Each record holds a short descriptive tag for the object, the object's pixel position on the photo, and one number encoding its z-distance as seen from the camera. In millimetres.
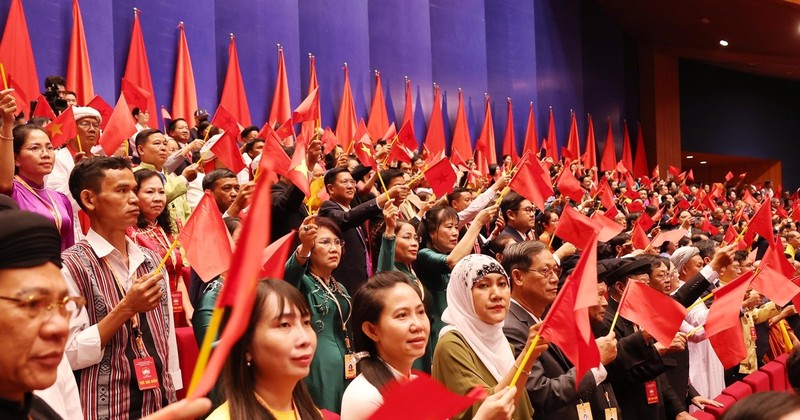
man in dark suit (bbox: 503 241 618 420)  2494
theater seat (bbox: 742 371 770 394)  3609
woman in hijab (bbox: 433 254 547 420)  2377
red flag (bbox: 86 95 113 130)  5074
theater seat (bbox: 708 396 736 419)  3331
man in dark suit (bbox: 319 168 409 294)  3734
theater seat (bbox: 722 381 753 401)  3492
